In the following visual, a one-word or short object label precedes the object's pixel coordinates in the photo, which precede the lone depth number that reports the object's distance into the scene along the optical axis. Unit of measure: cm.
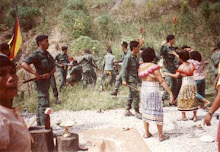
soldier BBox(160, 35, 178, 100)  770
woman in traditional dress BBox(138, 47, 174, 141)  477
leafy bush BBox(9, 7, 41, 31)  1669
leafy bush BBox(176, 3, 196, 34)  1521
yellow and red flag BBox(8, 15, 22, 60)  673
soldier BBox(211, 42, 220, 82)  787
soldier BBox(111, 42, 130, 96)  888
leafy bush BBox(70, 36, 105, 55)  1419
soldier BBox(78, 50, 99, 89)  1045
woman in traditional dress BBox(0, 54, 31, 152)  146
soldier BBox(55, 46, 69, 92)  1030
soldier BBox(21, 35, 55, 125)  497
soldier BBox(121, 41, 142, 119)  626
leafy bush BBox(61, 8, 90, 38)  1553
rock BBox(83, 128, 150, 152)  447
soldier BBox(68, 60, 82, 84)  1096
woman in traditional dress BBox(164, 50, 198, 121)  570
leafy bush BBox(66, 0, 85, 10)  1689
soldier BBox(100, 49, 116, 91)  1034
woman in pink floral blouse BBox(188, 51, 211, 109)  699
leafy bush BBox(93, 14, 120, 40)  1589
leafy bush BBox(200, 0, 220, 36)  1493
